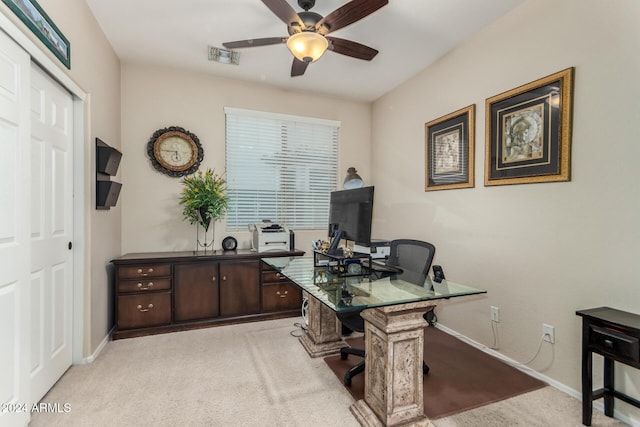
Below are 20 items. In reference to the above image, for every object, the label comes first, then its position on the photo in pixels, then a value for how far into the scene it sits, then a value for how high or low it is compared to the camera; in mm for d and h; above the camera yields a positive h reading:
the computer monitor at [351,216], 2121 -40
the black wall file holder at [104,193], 2545 +151
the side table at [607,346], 1525 -728
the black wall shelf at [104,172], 2529 +340
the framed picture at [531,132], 2086 +623
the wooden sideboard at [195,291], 2912 -866
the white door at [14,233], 1454 -119
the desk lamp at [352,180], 3945 +417
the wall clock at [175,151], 3404 +708
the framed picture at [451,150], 2850 +642
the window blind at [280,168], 3807 +589
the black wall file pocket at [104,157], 2520 +464
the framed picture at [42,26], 1541 +1074
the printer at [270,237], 3521 -318
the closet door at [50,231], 1838 -144
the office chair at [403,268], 2107 -471
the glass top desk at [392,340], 1629 -746
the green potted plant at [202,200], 3268 +122
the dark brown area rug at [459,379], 1936 -1253
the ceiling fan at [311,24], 1829 +1265
